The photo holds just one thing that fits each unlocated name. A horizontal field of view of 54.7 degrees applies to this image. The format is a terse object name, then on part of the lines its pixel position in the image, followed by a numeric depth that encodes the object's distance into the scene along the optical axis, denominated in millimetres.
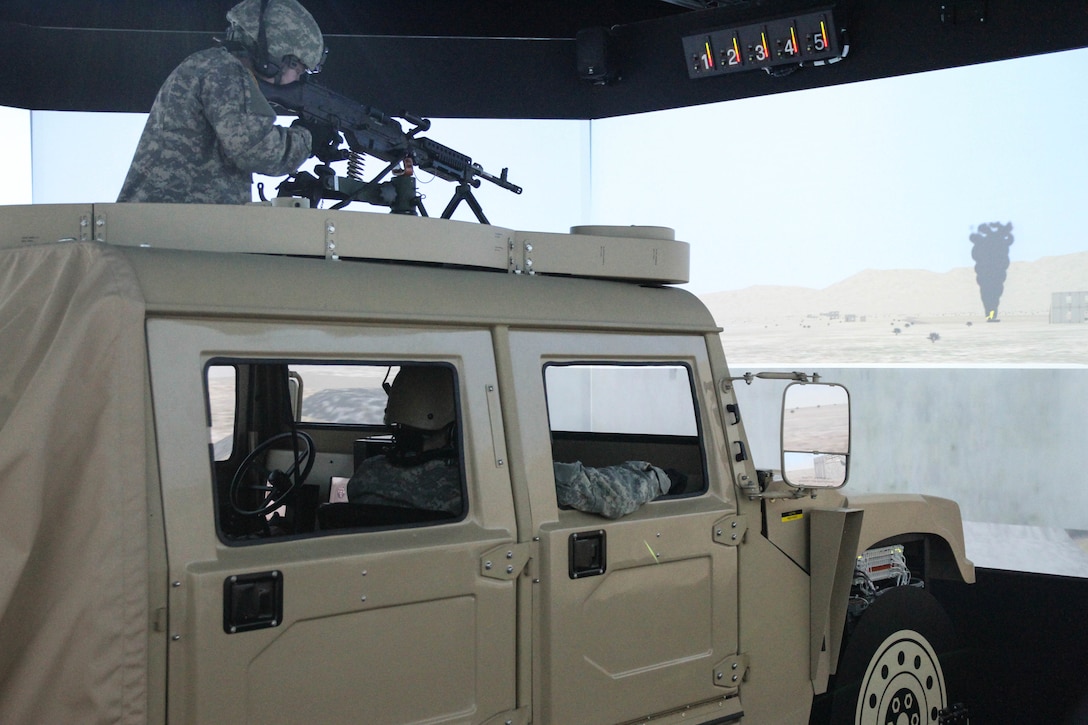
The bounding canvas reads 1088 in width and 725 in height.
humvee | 2062
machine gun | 3824
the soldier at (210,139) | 3209
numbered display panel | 6875
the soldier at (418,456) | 2754
